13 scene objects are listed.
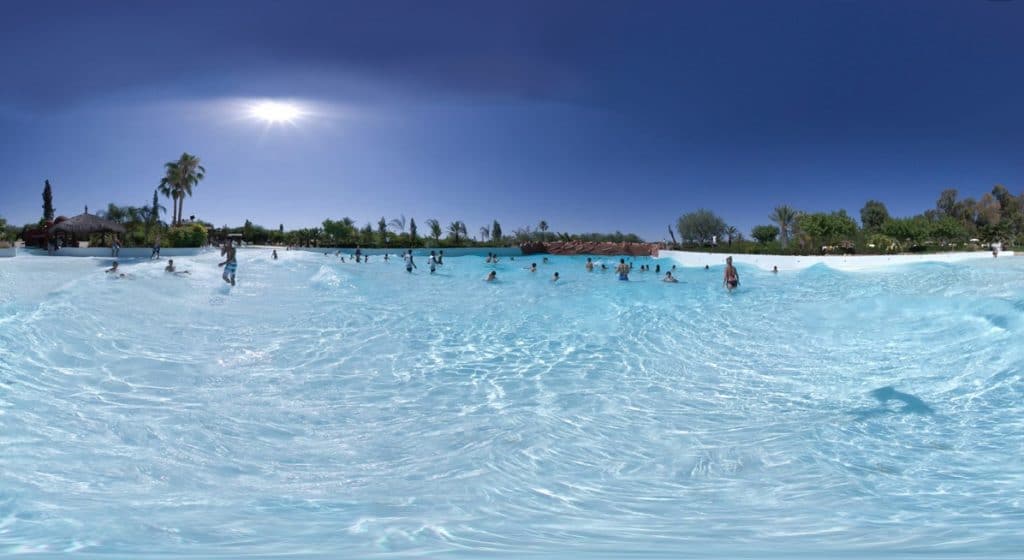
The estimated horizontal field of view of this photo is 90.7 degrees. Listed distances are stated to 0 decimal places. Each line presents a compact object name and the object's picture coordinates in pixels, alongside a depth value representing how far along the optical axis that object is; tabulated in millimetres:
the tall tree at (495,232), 65688
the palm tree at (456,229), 62688
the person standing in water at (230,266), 18906
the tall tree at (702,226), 71438
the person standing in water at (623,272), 27866
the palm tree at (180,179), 52375
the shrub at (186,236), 39375
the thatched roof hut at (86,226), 33531
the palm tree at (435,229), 62281
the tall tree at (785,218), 59228
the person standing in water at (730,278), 22188
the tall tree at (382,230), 61556
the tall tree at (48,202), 45375
